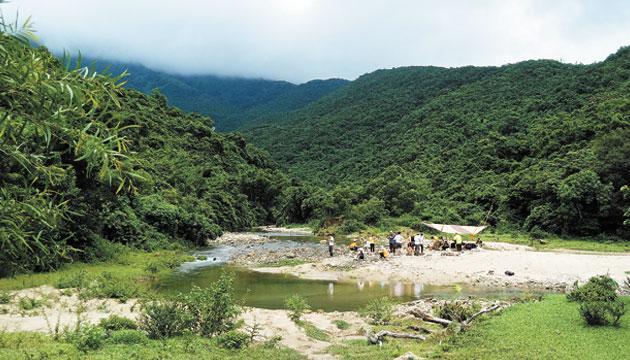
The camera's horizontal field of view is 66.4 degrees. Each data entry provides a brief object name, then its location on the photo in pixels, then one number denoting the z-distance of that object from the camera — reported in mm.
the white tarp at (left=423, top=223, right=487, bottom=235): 46531
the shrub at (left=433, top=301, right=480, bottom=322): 15712
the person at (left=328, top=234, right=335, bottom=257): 37734
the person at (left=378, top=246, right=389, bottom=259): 33938
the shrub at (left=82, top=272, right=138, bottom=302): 19016
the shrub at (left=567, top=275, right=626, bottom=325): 12195
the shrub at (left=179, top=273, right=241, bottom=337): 13641
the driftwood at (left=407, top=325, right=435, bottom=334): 14617
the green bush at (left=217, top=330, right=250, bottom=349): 12405
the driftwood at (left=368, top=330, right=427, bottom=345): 13819
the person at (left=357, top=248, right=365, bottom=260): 33875
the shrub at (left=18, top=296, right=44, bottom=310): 15970
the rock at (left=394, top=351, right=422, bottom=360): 11002
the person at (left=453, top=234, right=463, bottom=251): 36969
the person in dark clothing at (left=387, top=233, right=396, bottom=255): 37541
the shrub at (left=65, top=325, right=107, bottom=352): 10617
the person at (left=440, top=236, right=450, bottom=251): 38000
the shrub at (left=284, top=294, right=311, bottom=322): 16953
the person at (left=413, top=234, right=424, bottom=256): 35719
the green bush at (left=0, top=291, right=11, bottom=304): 16391
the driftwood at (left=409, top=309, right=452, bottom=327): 15502
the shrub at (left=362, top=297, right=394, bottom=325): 17062
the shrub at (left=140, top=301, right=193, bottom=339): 12641
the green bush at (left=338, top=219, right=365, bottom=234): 64250
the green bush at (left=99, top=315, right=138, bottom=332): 13195
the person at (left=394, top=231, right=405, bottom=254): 37594
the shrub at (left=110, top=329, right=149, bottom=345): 11594
